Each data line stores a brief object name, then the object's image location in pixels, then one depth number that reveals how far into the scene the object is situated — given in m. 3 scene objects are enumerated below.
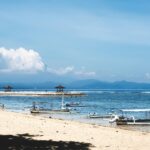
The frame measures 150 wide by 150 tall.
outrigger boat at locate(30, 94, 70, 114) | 65.04
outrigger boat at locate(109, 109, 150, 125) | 43.45
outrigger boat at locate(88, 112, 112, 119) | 53.75
